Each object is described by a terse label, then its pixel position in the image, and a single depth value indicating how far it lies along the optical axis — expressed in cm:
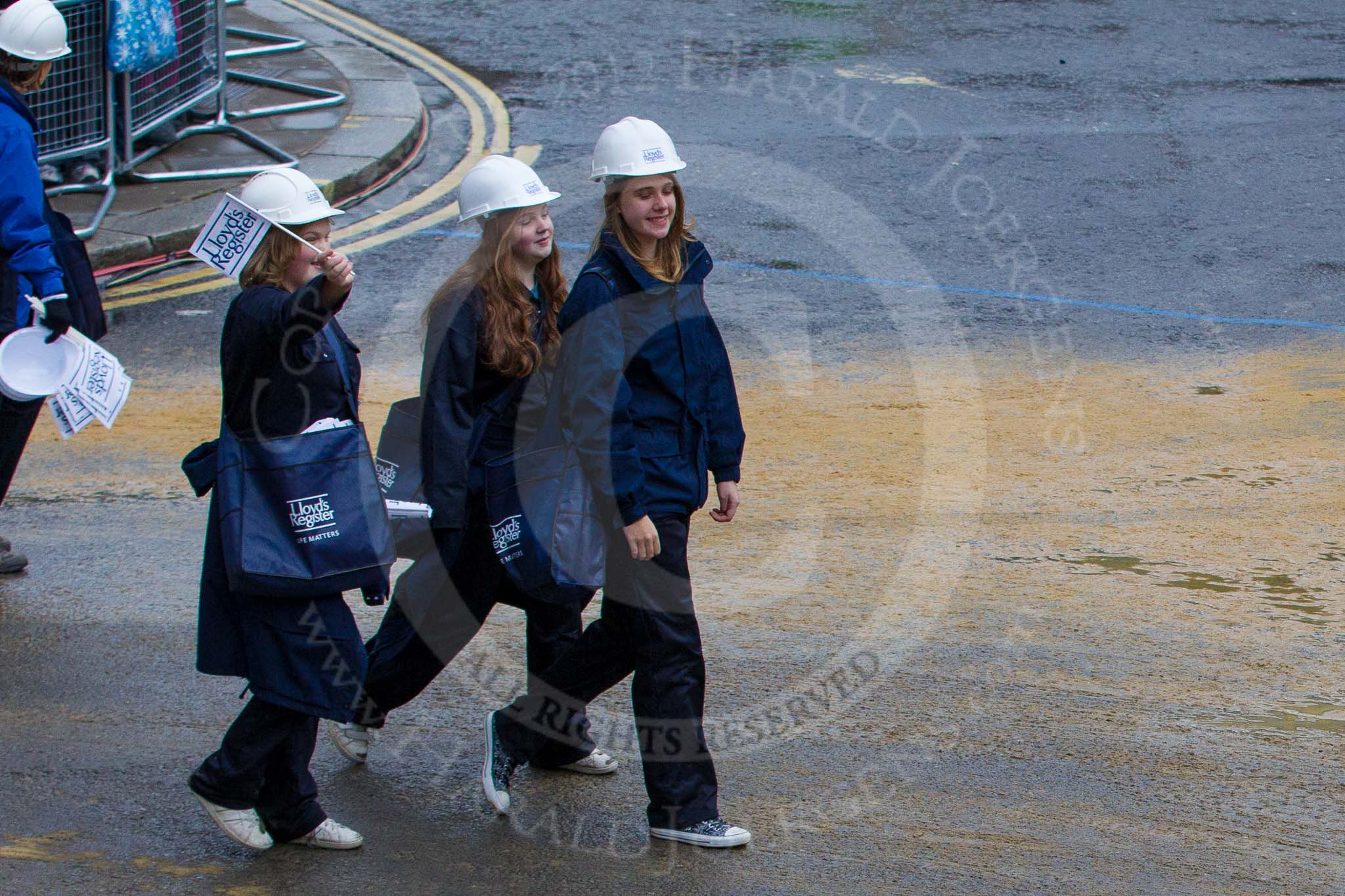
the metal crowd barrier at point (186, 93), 2022
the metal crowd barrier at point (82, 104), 1864
